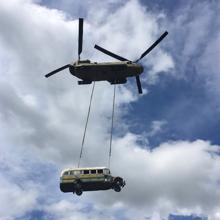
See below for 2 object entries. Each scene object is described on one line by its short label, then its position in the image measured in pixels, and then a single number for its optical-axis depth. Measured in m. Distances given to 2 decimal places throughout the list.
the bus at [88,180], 39.03
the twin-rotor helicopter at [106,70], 41.44
